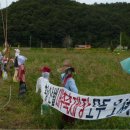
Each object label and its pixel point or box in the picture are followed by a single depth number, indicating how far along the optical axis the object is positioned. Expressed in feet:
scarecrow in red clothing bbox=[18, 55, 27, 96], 26.31
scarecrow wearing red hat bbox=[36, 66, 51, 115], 19.66
